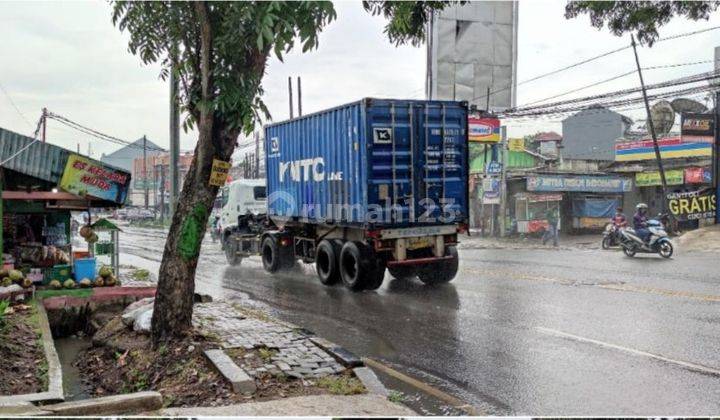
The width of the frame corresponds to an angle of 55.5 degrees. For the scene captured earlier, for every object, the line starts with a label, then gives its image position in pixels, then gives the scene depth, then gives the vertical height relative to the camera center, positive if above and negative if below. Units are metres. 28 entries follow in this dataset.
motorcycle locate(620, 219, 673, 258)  19.00 -1.10
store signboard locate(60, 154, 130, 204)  10.95 +0.43
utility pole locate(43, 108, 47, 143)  31.67 +4.04
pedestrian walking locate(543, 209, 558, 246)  27.83 -1.05
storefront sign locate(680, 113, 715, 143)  26.67 +3.06
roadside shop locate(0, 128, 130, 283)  10.66 +0.17
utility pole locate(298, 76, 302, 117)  36.25 +5.60
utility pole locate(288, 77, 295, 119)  37.31 +6.23
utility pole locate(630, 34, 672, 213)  25.56 +3.13
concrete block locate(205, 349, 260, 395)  5.97 -1.54
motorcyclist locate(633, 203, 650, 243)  19.36 -0.59
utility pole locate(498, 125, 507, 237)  31.11 +1.44
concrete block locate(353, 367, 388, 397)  6.12 -1.64
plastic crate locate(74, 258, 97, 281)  11.00 -1.01
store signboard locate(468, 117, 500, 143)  31.94 +3.49
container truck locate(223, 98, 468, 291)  12.45 +0.31
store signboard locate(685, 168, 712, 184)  32.50 +1.34
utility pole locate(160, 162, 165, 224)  51.88 +1.21
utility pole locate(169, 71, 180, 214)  14.70 +1.16
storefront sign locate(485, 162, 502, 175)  32.06 +1.69
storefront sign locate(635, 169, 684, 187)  33.06 +1.26
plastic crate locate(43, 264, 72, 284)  10.88 -1.08
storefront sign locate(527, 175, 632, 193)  32.38 +0.99
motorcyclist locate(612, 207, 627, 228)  22.34 -0.58
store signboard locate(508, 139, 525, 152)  37.47 +3.31
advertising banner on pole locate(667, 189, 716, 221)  27.75 -0.07
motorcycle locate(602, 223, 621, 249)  23.50 -1.18
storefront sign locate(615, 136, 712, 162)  33.72 +2.77
